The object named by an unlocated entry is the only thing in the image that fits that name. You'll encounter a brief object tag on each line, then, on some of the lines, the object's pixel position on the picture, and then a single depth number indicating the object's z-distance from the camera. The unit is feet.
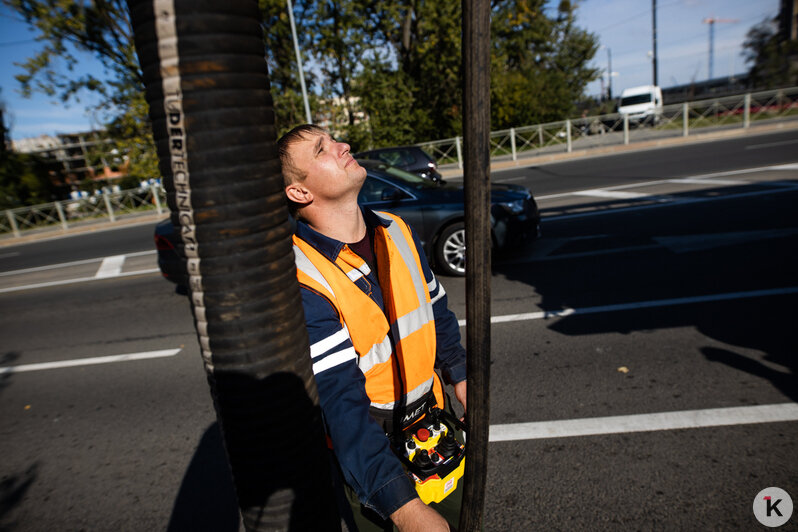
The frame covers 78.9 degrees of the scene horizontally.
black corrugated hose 2.59
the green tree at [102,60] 68.64
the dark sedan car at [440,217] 21.42
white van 96.58
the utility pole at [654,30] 111.45
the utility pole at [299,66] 57.27
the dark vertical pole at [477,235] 2.30
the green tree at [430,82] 76.84
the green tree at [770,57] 102.83
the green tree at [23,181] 76.02
